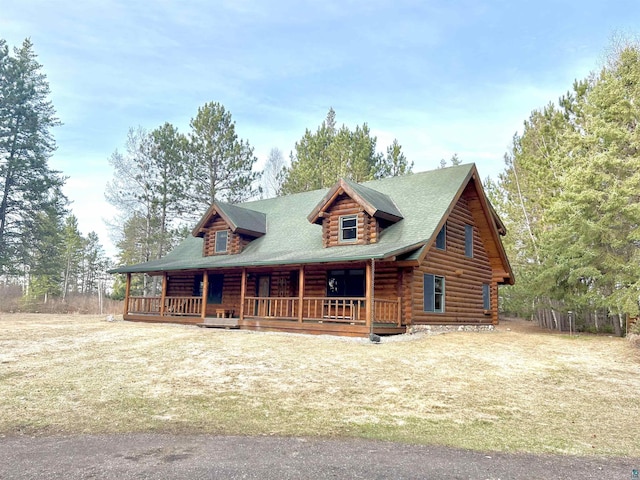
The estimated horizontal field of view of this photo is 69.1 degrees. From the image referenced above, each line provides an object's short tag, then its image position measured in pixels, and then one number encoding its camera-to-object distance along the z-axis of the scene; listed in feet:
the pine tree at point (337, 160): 129.59
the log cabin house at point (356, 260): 56.95
